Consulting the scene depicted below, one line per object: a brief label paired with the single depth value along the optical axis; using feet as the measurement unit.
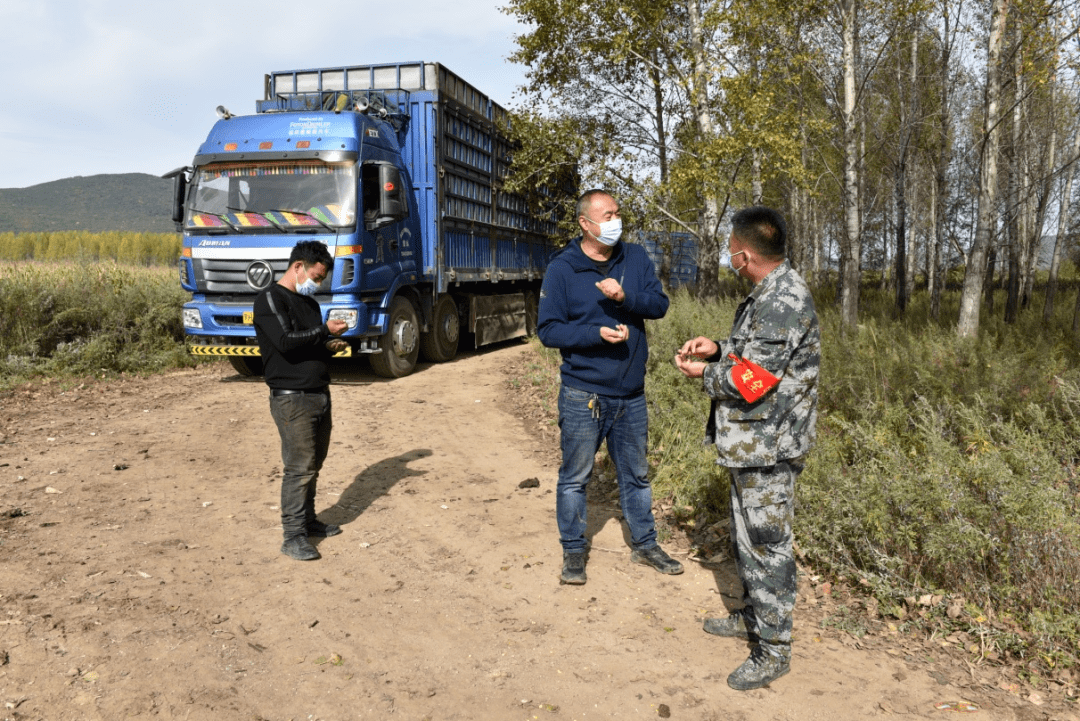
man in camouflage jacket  10.00
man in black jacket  14.75
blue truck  31.53
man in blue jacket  13.16
